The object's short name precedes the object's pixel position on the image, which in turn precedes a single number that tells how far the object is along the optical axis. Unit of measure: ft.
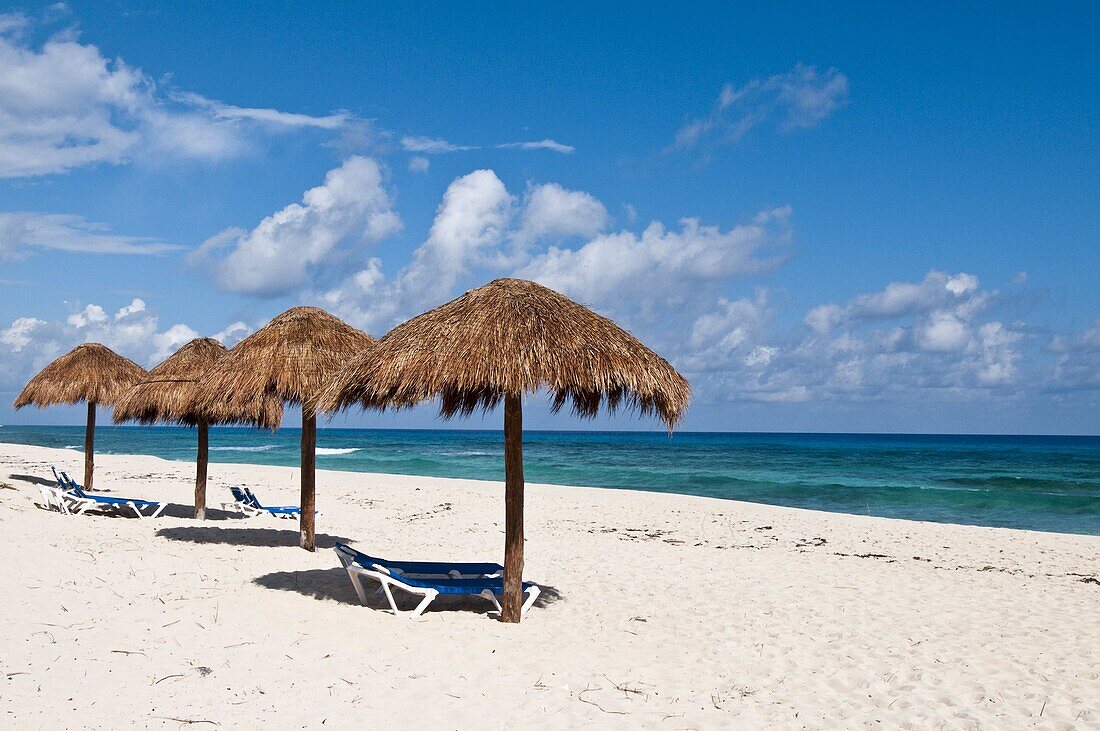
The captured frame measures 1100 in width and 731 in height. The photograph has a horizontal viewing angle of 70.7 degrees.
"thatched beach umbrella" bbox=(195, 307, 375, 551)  29.19
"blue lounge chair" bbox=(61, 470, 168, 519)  41.75
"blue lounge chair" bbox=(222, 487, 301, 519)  44.31
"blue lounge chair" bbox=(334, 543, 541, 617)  22.75
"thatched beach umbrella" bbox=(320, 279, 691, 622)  20.02
